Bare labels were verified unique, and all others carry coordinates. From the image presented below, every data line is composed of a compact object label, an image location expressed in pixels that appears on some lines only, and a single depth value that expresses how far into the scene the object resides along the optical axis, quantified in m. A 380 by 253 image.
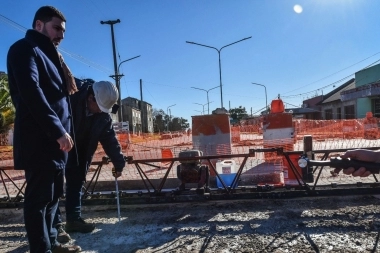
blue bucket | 5.70
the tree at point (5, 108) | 21.86
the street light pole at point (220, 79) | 25.27
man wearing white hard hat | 3.48
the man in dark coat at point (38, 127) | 2.16
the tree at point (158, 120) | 85.94
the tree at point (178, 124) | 89.05
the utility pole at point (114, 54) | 24.02
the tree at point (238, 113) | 79.62
